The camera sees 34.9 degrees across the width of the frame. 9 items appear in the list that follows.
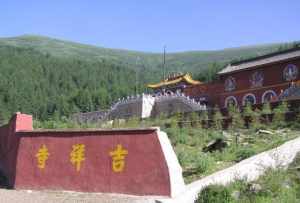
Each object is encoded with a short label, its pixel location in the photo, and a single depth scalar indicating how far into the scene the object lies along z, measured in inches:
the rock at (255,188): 348.5
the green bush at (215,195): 321.7
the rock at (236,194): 335.0
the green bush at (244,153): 466.9
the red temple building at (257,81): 1088.8
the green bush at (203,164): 429.1
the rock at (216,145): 532.4
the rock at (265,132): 603.6
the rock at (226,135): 614.2
